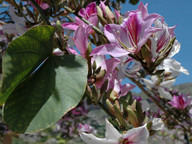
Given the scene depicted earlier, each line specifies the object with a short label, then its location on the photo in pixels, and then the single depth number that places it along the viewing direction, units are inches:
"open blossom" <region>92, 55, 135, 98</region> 20.3
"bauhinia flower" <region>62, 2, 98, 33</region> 23.8
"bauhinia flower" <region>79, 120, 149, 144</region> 16.9
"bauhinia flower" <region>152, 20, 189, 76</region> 19.4
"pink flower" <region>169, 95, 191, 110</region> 61.0
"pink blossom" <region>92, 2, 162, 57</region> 19.5
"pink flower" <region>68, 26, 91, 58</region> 19.9
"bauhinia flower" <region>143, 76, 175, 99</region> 46.4
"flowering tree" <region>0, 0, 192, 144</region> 16.9
